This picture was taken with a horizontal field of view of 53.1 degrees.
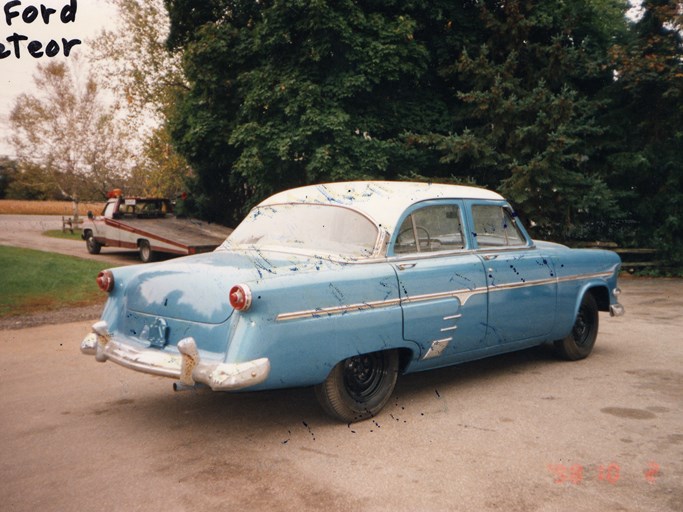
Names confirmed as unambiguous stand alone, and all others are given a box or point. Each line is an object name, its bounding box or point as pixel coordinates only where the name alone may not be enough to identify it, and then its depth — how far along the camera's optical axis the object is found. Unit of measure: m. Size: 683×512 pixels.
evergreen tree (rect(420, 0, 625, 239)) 15.97
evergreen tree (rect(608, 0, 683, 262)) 16.67
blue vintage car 4.34
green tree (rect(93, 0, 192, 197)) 28.30
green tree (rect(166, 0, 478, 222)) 17.20
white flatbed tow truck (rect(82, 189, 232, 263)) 16.47
